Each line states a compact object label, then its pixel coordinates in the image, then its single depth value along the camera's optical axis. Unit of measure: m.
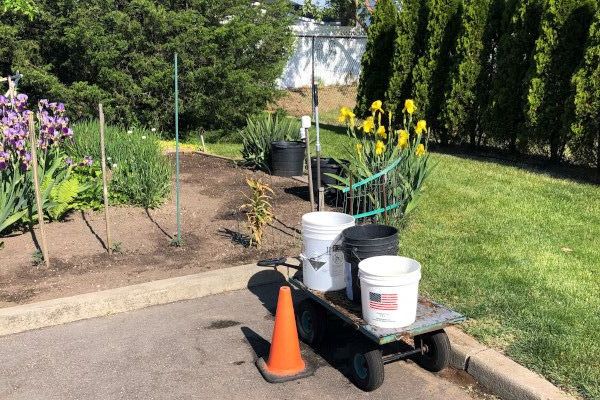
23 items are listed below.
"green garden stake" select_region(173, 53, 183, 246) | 5.79
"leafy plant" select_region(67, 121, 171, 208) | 6.89
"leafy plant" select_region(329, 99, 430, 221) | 6.12
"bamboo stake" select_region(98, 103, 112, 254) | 5.28
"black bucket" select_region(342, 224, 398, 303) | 3.67
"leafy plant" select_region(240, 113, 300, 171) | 8.96
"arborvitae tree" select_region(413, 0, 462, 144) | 10.97
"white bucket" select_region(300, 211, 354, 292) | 3.93
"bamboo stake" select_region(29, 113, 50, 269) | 5.06
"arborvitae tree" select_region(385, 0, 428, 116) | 11.71
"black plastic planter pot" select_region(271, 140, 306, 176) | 8.46
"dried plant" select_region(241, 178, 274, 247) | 5.60
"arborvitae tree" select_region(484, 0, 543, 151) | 9.52
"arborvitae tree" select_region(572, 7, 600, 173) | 8.15
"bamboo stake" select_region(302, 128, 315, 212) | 5.41
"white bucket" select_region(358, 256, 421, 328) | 3.33
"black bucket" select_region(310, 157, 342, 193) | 7.43
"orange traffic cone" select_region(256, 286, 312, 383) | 3.71
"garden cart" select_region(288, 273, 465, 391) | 3.45
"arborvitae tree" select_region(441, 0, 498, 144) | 10.34
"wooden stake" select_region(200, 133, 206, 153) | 10.97
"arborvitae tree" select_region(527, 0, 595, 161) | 8.70
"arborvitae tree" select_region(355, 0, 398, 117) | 12.92
